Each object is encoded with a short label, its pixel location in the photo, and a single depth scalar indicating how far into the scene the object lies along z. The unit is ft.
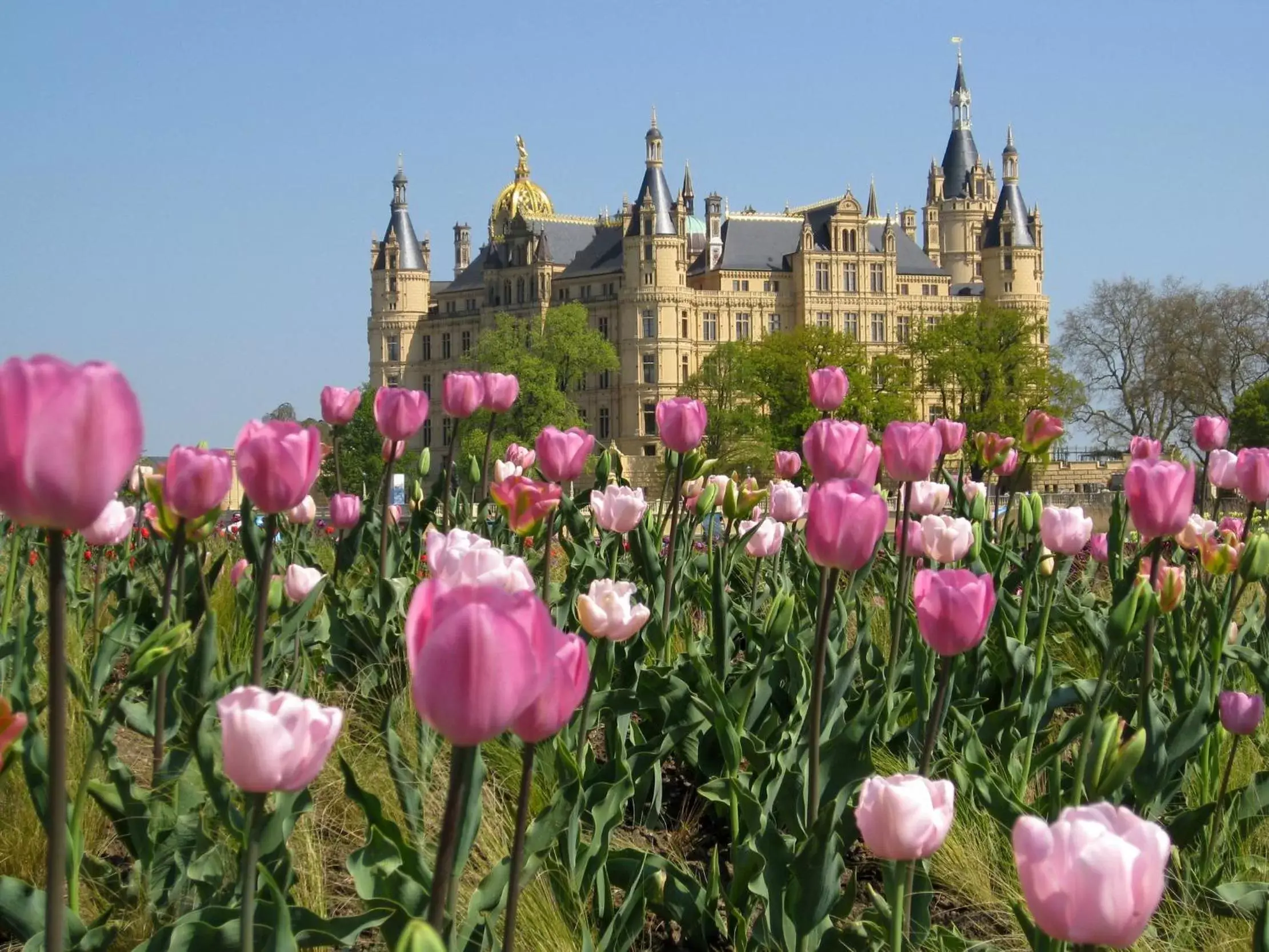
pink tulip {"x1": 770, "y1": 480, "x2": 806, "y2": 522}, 12.15
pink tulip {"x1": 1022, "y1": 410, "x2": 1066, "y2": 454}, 12.75
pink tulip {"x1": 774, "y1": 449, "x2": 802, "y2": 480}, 14.23
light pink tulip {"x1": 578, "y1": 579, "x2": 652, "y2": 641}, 6.91
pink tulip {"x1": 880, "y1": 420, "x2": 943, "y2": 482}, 9.32
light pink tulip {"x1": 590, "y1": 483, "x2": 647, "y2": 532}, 10.36
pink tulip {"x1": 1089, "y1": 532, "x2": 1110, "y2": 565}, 13.30
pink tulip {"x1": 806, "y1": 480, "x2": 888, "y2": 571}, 6.16
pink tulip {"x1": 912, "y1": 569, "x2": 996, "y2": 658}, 6.12
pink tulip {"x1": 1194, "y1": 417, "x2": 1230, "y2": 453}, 13.32
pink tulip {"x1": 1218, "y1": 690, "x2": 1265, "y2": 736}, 7.41
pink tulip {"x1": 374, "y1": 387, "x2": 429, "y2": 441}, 10.91
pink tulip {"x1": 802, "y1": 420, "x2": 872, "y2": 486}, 8.76
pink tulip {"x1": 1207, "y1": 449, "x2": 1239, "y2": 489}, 12.11
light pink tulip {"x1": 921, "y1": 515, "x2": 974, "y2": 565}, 9.59
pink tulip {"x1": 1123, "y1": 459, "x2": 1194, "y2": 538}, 7.34
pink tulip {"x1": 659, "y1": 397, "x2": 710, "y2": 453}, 10.35
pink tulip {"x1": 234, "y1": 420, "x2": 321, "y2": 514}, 6.06
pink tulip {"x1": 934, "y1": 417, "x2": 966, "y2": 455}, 13.15
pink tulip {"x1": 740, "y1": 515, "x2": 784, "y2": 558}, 11.92
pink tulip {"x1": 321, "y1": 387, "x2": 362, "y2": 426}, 13.07
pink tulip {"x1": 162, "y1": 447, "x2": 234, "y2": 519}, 6.74
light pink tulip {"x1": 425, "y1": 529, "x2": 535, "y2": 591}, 5.90
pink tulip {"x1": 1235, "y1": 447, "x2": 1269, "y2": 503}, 10.07
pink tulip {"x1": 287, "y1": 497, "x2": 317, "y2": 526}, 13.67
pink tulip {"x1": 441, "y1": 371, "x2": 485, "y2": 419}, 12.26
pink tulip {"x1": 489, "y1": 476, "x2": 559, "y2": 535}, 9.00
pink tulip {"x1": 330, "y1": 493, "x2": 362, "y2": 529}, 13.01
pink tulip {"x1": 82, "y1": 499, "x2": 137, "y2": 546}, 10.16
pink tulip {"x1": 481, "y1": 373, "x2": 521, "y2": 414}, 12.65
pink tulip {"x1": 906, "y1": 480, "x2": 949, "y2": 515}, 12.10
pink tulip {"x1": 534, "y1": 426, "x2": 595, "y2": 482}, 10.18
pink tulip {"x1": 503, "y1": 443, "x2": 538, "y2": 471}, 15.67
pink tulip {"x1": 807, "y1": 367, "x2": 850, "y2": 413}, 12.29
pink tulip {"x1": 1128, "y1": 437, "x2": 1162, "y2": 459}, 13.08
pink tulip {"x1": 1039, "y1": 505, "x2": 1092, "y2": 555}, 10.08
